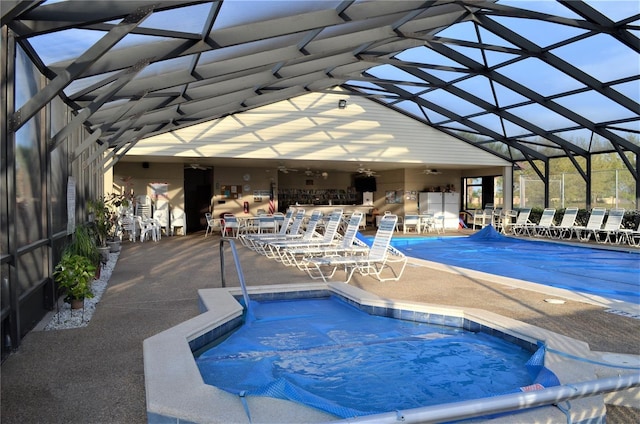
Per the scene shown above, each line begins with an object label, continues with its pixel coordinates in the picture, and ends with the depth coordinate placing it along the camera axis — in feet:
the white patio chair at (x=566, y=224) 47.01
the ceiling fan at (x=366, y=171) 63.98
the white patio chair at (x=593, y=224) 44.57
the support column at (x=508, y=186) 57.93
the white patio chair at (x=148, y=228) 45.55
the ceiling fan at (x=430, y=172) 61.79
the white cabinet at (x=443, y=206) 62.69
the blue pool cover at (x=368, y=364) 11.59
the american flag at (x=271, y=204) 59.26
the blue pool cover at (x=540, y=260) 25.03
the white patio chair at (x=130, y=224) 44.40
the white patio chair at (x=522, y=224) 51.93
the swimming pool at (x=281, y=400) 7.72
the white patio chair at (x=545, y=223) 49.22
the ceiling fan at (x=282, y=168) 57.91
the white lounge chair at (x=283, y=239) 33.53
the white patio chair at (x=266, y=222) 46.78
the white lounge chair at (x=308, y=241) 30.03
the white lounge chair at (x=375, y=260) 23.56
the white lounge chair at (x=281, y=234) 36.66
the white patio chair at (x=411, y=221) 56.34
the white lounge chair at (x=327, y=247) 27.40
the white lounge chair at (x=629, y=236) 41.19
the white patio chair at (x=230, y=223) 47.91
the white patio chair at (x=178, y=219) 52.80
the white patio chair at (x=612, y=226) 42.88
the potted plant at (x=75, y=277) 15.80
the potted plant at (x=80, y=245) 18.28
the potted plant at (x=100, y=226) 28.68
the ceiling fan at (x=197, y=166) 53.67
